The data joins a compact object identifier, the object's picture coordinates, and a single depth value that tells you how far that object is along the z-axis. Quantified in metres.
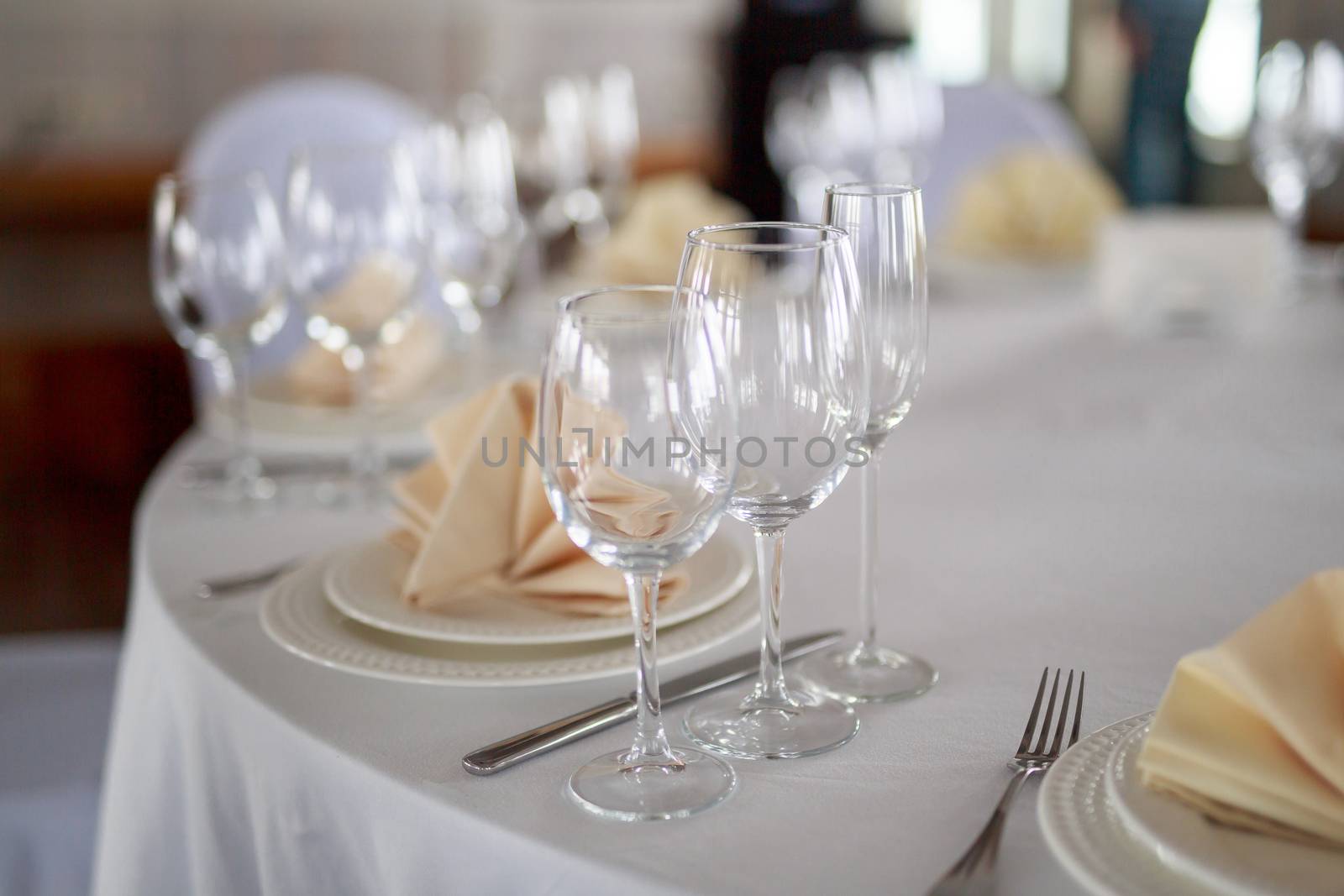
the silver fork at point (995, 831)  0.63
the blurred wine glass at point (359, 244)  1.26
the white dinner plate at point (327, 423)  1.47
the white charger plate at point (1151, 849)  0.60
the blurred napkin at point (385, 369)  1.60
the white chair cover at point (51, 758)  1.41
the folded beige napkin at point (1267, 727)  0.64
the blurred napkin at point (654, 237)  1.94
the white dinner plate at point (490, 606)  0.91
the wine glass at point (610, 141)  2.01
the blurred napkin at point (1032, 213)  2.15
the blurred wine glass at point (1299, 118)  2.08
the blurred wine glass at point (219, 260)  1.27
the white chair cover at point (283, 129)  2.37
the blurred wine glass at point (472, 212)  1.51
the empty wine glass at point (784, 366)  0.71
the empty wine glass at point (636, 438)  0.70
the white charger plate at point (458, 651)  0.87
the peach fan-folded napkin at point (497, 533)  0.97
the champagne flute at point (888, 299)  0.88
